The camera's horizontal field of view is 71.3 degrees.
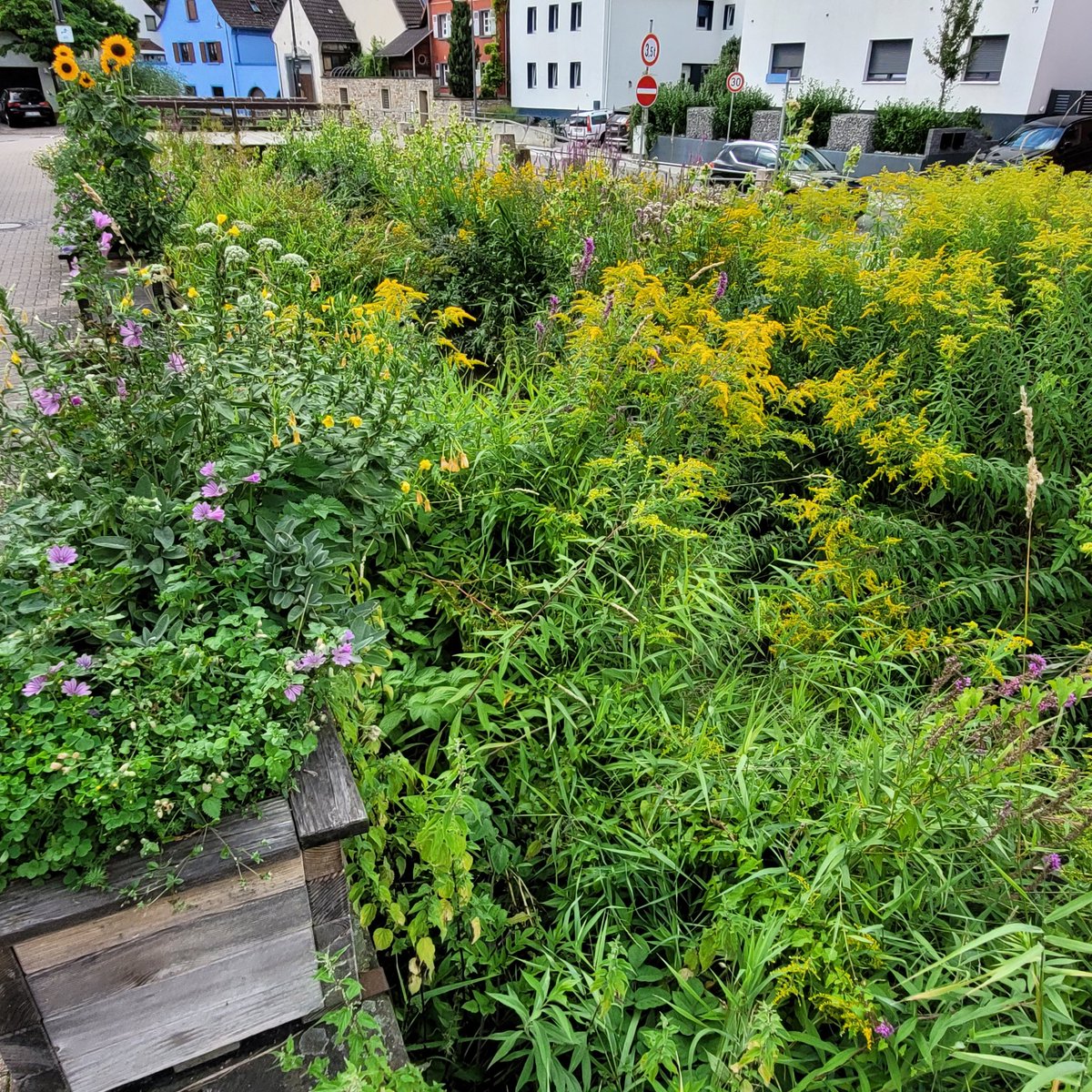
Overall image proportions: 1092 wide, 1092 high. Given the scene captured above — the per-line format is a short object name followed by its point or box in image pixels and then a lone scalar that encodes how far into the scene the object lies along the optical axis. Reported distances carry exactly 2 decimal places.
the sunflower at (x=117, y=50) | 4.16
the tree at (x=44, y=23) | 37.69
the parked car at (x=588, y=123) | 26.89
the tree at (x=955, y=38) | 20.77
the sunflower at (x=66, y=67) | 4.02
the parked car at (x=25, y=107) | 31.73
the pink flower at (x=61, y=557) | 1.54
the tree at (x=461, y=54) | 38.81
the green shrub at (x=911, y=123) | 21.75
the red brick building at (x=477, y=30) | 38.34
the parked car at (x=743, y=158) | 15.70
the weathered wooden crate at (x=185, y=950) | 1.41
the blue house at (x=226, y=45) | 48.19
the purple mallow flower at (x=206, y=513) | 1.71
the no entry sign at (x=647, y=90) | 10.60
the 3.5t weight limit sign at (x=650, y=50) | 12.77
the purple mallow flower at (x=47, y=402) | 1.90
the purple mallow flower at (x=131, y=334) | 1.98
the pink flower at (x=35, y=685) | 1.41
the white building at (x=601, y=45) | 31.98
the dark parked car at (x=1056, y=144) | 15.29
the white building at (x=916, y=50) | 20.41
